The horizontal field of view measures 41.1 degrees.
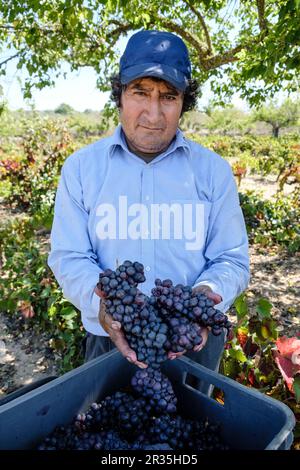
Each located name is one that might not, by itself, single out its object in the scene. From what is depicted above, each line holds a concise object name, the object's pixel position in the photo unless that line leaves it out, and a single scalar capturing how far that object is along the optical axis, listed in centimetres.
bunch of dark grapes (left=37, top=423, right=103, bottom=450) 114
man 175
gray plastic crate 113
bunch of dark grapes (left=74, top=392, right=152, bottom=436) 125
